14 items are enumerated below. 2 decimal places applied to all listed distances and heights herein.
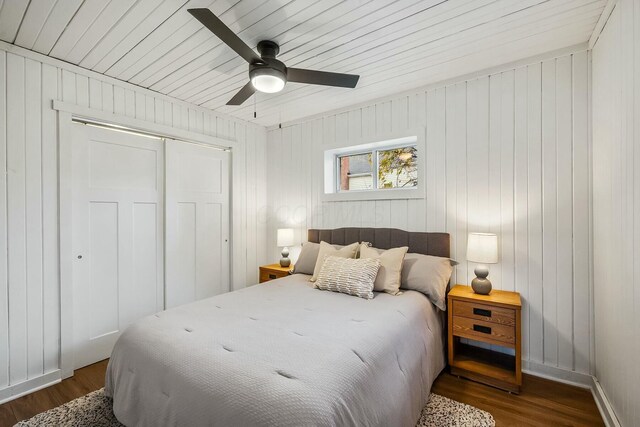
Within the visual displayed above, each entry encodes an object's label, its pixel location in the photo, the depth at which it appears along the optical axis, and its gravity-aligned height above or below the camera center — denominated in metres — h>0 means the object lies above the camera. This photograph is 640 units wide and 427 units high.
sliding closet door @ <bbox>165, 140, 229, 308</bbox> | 3.23 -0.10
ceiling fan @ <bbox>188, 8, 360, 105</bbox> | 1.87 +0.93
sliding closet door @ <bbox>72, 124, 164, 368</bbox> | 2.58 -0.19
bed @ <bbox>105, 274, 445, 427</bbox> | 1.16 -0.70
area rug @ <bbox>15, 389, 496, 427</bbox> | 1.83 -1.29
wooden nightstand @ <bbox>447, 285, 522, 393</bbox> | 2.15 -0.91
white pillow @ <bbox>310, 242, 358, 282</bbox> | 2.87 -0.39
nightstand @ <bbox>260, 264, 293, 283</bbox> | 3.45 -0.70
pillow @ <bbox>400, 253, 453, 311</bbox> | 2.40 -0.53
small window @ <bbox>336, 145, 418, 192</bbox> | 3.20 +0.50
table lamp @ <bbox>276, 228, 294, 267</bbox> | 3.62 -0.34
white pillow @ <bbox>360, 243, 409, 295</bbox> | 2.43 -0.48
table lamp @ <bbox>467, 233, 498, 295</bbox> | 2.30 -0.33
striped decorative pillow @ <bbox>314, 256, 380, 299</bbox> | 2.37 -0.53
